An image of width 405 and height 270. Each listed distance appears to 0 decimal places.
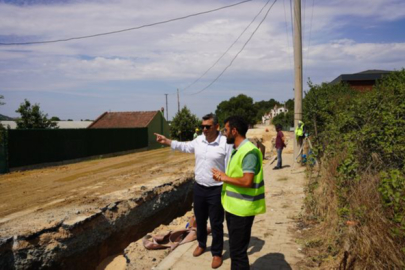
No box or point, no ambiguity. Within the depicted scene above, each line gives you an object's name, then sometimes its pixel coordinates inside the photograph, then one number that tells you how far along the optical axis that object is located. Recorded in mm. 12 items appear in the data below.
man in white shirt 4062
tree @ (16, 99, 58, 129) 27625
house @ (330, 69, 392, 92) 27422
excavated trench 4480
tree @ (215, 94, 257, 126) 72275
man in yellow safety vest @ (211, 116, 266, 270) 3123
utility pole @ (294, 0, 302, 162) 11172
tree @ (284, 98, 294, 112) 83344
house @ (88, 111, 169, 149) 33656
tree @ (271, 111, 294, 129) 56694
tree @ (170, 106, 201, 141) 34503
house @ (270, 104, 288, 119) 117412
